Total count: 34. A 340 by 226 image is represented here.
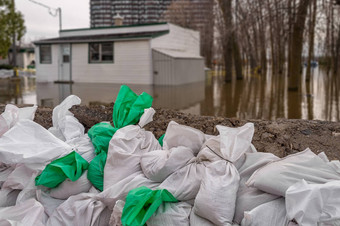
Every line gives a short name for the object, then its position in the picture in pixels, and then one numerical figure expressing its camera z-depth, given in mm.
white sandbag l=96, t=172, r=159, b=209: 2568
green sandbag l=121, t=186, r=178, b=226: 2232
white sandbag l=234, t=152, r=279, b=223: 2299
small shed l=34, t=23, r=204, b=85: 17703
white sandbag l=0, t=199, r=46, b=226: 2424
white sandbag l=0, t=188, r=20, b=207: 2824
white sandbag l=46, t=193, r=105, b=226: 2555
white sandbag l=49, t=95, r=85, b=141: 3466
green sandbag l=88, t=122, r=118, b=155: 3061
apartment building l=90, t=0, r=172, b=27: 96250
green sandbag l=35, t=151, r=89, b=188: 2686
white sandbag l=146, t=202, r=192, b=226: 2342
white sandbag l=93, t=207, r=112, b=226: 2602
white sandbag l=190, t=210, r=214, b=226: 2309
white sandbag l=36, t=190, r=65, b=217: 2726
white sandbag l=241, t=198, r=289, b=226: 2166
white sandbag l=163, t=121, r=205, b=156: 2928
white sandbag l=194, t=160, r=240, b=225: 2248
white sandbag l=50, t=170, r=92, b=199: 2766
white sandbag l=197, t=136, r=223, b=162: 2609
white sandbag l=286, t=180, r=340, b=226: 2025
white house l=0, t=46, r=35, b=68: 40812
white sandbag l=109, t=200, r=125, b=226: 2391
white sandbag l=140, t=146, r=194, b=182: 2662
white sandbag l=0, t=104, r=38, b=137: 3272
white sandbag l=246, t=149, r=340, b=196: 2221
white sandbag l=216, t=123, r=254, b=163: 2535
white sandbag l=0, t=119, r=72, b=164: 2736
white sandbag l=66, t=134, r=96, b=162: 3070
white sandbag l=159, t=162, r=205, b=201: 2502
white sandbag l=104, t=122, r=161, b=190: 2751
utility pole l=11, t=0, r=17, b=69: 26589
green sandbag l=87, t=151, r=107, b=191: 2850
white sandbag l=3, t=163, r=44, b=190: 2850
